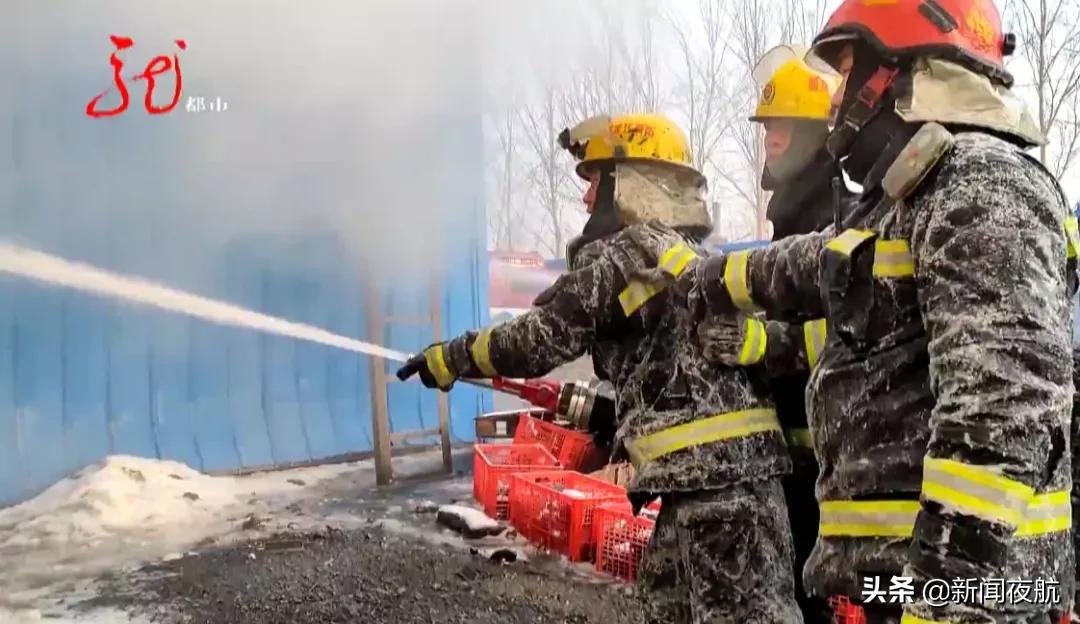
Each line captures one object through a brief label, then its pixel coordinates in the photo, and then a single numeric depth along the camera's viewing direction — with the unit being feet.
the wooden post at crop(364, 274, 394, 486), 17.13
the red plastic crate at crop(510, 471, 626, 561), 12.73
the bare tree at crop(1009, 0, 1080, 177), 24.21
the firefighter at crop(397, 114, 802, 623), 7.72
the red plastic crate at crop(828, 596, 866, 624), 9.64
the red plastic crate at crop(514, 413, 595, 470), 15.34
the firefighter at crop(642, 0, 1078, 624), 3.76
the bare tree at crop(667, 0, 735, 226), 34.06
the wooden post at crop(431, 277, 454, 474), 18.34
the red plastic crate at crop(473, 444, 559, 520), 14.98
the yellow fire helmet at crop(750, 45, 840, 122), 8.99
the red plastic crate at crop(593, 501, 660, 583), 12.01
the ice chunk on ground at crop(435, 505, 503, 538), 13.80
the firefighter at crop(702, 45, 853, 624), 8.17
